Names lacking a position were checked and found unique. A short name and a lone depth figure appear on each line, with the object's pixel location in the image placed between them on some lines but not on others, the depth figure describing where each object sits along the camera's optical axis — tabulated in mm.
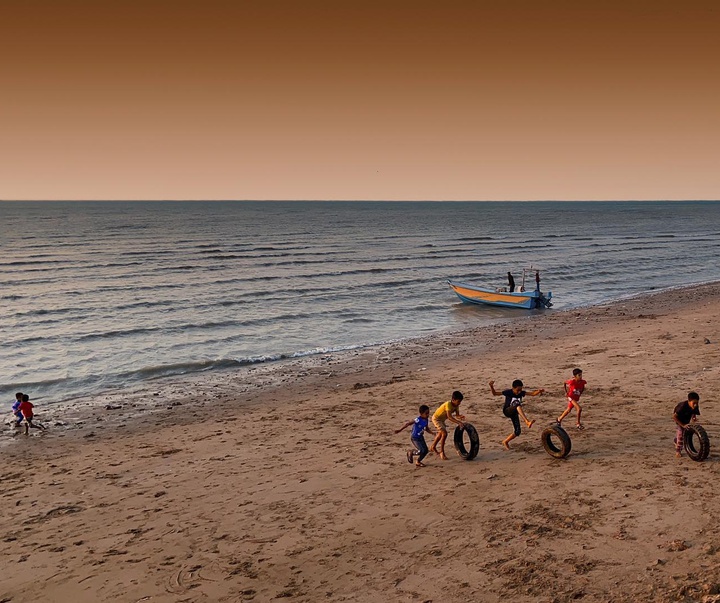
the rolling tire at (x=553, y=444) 12273
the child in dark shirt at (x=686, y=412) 11672
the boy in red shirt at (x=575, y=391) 14039
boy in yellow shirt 12635
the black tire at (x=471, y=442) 12656
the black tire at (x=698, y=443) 11492
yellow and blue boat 36094
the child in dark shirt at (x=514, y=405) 13289
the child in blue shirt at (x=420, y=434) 12547
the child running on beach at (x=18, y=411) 16709
